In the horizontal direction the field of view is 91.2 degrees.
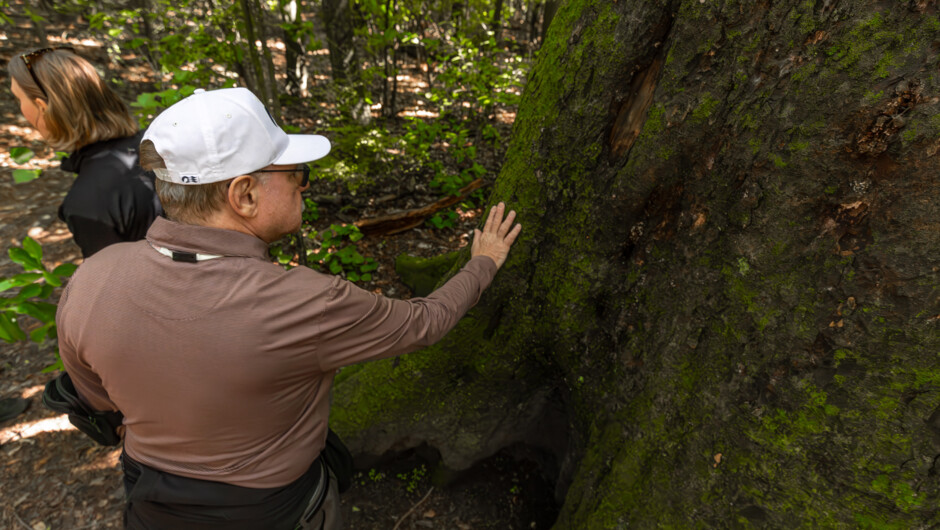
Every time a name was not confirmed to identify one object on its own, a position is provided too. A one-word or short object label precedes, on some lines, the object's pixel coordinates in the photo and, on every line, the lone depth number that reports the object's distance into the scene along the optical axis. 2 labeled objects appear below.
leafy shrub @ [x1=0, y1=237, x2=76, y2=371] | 2.33
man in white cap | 1.34
